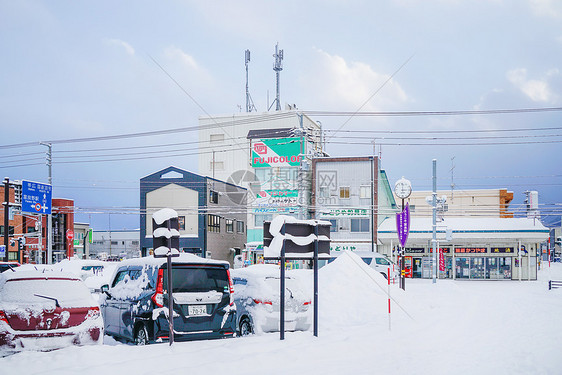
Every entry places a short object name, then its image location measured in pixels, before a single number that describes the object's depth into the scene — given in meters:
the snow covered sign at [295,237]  11.39
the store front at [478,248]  41.69
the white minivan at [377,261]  38.75
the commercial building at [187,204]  53.12
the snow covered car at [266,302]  12.30
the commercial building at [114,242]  96.81
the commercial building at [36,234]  61.87
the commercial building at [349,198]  46.19
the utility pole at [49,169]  36.59
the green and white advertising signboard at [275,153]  60.59
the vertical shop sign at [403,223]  28.11
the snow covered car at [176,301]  10.27
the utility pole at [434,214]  32.31
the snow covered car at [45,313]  8.52
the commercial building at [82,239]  84.06
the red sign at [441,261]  41.95
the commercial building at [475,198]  76.94
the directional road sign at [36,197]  34.06
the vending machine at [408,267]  44.66
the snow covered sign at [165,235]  9.84
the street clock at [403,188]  30.99
